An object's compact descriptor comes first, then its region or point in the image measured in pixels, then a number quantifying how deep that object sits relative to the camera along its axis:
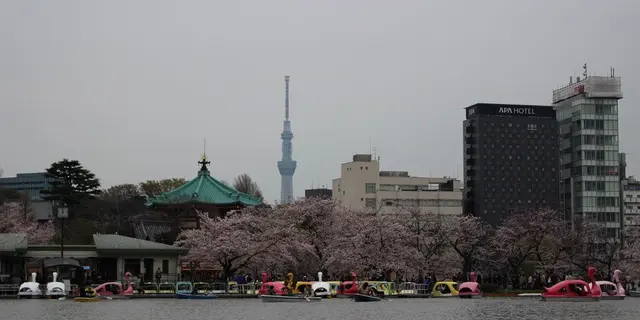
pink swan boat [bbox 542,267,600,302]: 64.44
